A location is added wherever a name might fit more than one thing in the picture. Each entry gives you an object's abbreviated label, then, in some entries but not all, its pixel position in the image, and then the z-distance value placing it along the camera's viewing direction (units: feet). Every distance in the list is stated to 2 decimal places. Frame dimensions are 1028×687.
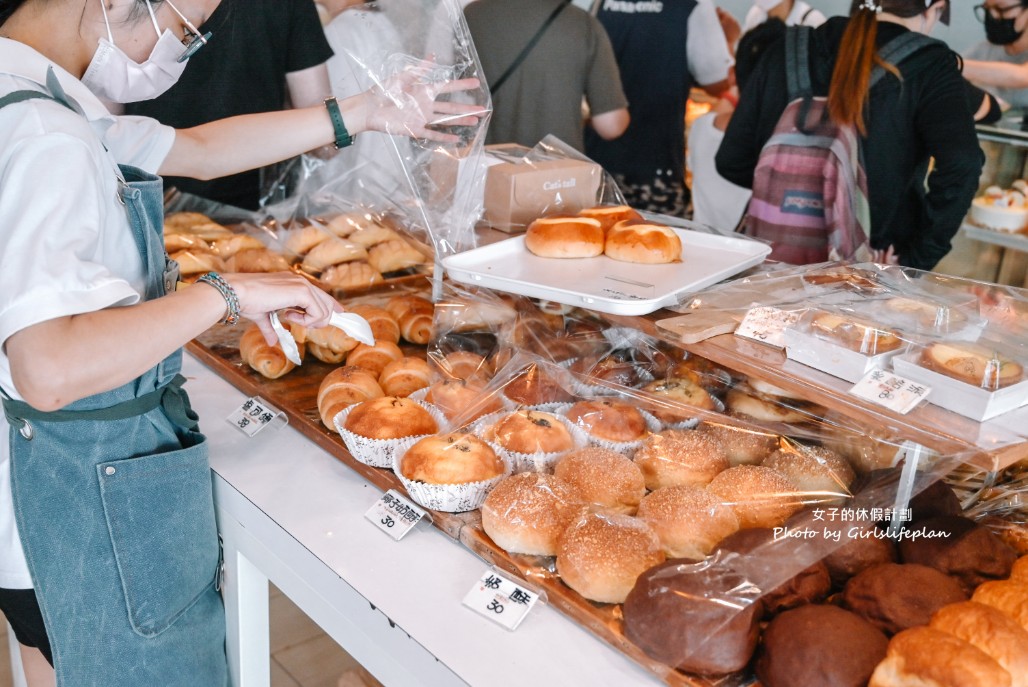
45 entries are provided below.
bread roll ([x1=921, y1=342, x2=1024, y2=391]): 4.47
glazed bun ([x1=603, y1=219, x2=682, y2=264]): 6.44
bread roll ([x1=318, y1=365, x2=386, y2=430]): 6.40
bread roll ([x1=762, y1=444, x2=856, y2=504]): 5.02
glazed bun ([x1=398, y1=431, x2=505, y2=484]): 5.31
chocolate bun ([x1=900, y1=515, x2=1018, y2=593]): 4.56
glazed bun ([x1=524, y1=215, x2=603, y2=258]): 6.54
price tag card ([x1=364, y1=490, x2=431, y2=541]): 5.38
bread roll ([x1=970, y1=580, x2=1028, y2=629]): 4.17
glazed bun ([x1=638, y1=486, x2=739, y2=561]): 4.80
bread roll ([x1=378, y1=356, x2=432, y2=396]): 6.83
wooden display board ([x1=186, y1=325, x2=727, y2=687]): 4.44
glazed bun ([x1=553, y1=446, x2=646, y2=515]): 5.22
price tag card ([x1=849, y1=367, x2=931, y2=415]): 4.60
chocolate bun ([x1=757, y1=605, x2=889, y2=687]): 3.92
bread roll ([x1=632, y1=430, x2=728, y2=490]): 5.37
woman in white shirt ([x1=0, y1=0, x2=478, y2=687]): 3.90
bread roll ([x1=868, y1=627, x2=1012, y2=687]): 3.63
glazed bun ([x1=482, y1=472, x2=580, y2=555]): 4.91
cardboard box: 7.35
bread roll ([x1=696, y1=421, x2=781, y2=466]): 5.45
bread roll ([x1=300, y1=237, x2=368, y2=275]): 9.04
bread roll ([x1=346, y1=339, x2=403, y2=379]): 7.19
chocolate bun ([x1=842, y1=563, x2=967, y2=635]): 4.20
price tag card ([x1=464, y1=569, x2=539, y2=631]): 4.62
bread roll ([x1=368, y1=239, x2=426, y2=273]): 9.23
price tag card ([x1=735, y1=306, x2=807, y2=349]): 5.33
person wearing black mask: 11.62
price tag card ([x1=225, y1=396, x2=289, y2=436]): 6.71
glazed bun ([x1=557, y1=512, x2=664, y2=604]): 4.54
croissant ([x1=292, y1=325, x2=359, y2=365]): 7.51
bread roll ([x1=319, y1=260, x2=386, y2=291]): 8.77
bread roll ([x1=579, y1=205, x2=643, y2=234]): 7.07
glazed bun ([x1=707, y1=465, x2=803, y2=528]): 4.91
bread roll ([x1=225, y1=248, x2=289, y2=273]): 8.84
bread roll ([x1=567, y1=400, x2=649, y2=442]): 5.77
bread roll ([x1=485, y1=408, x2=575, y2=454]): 5.63
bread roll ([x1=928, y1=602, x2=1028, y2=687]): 3.78
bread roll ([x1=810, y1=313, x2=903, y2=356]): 4.94
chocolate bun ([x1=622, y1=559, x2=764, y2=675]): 4.12
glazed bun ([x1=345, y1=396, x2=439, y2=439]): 5.82
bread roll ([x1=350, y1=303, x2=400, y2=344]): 7.73
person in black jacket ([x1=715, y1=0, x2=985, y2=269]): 9.41
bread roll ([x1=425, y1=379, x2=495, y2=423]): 6.05
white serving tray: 5.74
